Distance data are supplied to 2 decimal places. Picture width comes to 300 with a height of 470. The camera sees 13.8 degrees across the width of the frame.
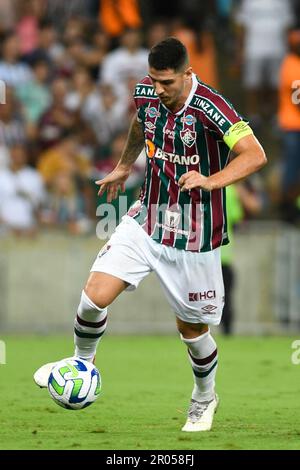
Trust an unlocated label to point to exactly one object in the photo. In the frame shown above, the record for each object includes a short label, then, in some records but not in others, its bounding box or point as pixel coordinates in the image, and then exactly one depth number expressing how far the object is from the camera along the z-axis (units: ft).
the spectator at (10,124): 56.39
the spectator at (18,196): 55.11
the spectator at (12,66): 59.26
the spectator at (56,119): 58.75
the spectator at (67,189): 55.11
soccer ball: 25.89
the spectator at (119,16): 63.05
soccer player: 26.27
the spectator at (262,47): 61.16
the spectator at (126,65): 61.00
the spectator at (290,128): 57.06
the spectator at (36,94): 59.93
